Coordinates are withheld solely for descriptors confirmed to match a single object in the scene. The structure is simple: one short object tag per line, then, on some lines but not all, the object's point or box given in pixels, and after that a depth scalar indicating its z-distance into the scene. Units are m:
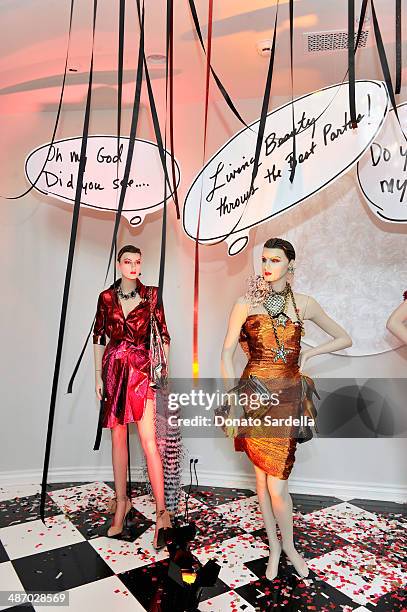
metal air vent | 2.40
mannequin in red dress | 2.62
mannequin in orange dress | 2.23
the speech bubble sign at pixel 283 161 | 2.22
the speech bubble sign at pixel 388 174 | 2.51
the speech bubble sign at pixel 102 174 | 2.84
